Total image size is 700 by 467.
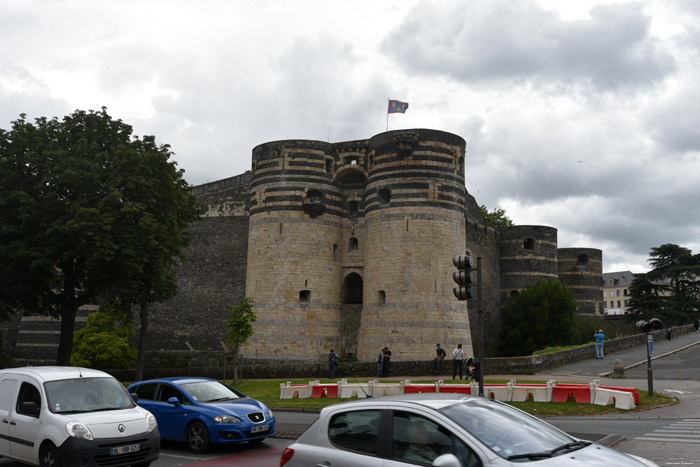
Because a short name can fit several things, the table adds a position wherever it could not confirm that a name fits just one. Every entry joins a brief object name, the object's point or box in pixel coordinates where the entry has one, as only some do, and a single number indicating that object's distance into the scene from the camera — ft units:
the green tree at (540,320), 138.92
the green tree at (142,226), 75.20
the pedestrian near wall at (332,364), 94.79
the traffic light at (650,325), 60.90
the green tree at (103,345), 111.65
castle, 110.52
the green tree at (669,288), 186.29
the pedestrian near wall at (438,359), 91.94
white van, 29.45
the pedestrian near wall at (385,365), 91.15
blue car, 37.63
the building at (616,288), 375.86
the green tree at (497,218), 244.83
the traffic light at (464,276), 39.63
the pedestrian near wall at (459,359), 83.10
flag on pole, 124.77
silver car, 17.56
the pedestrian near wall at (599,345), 97.91
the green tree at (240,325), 97.91
